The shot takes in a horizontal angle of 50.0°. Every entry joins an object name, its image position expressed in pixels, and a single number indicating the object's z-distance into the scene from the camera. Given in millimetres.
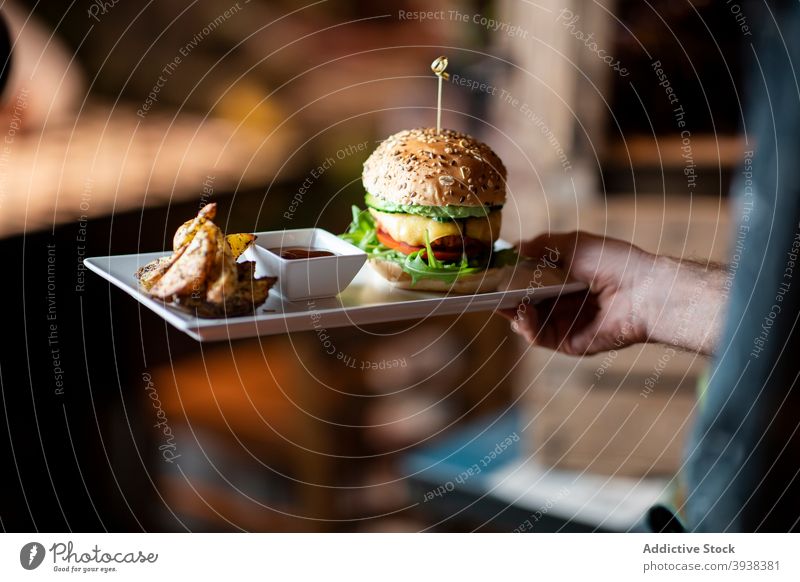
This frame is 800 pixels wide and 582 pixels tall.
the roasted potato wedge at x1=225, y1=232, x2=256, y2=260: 1000
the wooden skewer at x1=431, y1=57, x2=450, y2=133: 1090
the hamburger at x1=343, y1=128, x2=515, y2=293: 1124
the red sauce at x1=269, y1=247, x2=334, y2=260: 1037
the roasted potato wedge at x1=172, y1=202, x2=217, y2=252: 918
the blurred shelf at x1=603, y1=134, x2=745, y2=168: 2074
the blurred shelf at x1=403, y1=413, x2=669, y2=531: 1747
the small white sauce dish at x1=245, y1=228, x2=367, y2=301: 1000
